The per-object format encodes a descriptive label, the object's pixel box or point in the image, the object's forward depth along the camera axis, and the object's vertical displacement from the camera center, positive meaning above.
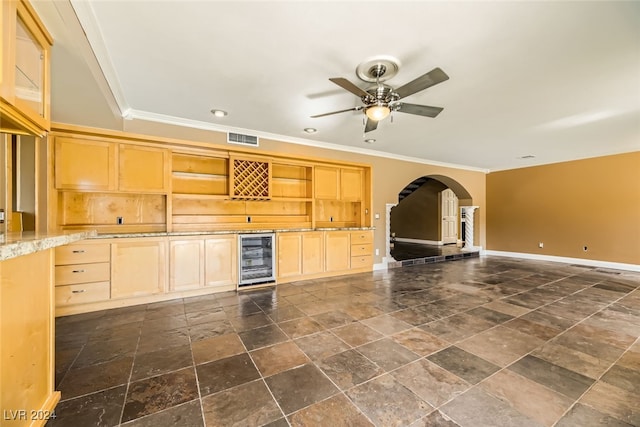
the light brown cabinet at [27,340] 1.19 -0.65
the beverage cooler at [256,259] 4.24 -0.75
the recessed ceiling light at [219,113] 3.70 +1.48
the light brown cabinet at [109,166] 3.32 +0.68
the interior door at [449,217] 10.10 -0.14
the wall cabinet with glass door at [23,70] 1.29 +0.83
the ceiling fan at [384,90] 2.34 +1.19
